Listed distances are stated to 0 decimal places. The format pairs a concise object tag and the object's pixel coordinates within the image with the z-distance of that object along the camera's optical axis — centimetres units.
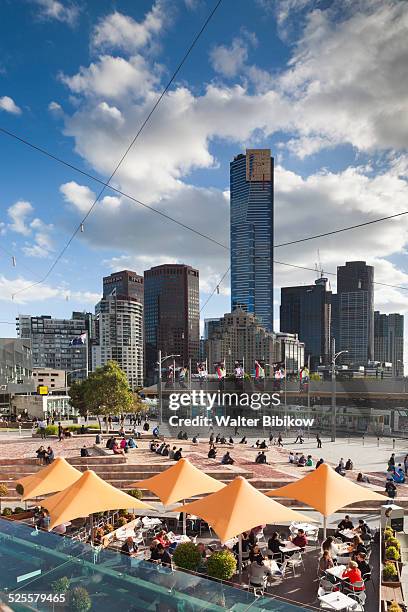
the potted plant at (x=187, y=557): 1167
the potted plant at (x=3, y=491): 2013
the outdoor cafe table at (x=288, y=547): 1284
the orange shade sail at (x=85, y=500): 1205
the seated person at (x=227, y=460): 2586
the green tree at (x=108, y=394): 3869
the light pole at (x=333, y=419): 4203
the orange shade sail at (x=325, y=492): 1270
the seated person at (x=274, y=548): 1283
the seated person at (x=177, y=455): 2517
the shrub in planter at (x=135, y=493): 1840
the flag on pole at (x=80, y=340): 4538
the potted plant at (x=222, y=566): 1130
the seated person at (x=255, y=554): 1182
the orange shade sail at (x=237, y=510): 1111
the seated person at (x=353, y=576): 1066
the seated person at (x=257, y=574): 1137
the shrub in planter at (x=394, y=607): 962
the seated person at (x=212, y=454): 2761
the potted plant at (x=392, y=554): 1285
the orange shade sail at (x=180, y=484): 1416
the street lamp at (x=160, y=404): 4827
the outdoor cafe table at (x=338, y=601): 988
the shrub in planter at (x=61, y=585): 755
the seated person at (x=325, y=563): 1175
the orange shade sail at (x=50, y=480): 1481
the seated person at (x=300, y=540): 1326
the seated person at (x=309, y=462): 2759
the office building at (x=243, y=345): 19162
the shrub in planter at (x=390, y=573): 1173
